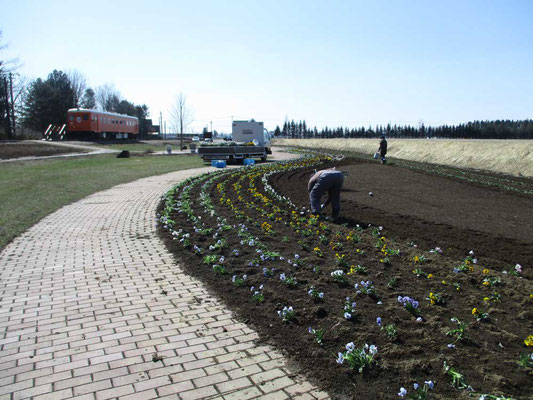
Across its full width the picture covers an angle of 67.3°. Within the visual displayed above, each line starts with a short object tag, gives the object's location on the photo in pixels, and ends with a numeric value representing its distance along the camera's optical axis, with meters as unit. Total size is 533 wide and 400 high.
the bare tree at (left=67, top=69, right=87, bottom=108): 77.62
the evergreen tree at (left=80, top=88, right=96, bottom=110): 85.53
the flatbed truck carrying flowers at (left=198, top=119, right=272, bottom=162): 24.25
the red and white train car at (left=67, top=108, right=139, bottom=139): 44.38
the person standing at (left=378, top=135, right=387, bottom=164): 21.55
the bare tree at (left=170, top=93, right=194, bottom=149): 55.12
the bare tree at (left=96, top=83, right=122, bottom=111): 95.75
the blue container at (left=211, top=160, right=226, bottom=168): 22.03
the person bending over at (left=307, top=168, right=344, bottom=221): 8.70
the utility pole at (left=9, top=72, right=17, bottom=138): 50.28
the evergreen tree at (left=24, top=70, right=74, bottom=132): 56.97
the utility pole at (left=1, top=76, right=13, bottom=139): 46.91
